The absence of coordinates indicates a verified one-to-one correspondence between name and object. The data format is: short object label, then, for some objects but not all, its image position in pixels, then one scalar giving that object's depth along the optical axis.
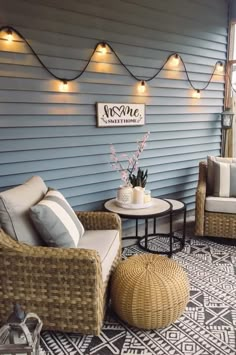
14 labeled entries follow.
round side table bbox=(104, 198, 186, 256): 2.92
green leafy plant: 3.32
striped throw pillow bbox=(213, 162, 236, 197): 3.68
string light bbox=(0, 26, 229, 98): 2.71
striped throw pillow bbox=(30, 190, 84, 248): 2.06
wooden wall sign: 3.40
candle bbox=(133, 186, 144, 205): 3.11
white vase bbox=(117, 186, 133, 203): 3.14
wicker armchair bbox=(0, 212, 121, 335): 1.97
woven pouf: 2.07
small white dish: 3.08
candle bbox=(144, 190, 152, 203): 3.17
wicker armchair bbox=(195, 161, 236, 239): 3.52
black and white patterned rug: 2.01
